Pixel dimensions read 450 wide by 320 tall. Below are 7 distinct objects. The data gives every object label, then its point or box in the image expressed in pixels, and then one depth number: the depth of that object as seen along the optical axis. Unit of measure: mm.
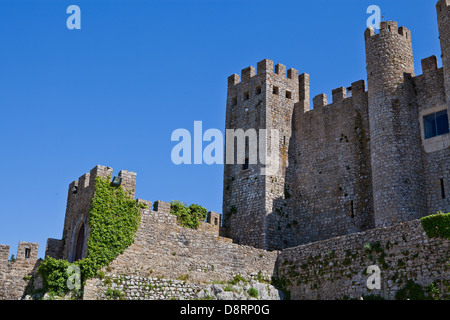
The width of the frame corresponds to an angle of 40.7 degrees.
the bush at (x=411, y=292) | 19891
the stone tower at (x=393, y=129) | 25406
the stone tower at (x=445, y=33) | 25656
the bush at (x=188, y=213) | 27125
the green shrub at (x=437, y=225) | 20031
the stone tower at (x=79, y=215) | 24438
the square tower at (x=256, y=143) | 30062
